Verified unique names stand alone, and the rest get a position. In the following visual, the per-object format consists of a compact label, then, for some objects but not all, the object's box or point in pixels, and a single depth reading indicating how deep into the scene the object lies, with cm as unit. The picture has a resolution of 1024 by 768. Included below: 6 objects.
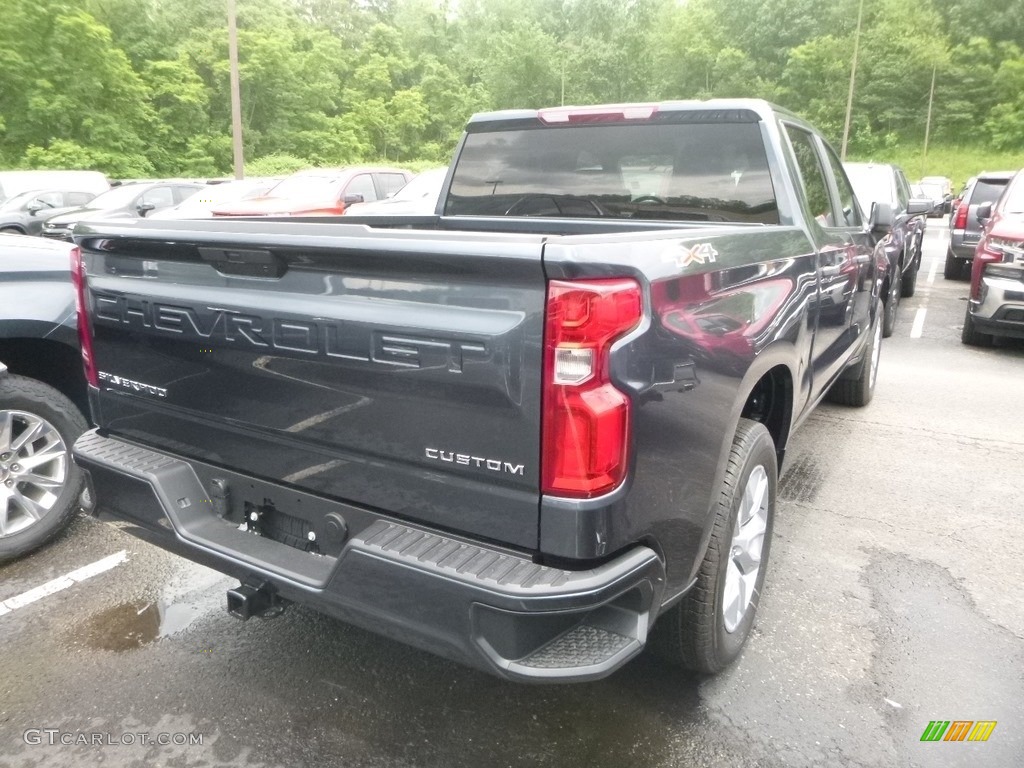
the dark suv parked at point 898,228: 753
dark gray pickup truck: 183
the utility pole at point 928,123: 5033
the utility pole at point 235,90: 1975
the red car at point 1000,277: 746
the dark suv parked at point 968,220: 1225
